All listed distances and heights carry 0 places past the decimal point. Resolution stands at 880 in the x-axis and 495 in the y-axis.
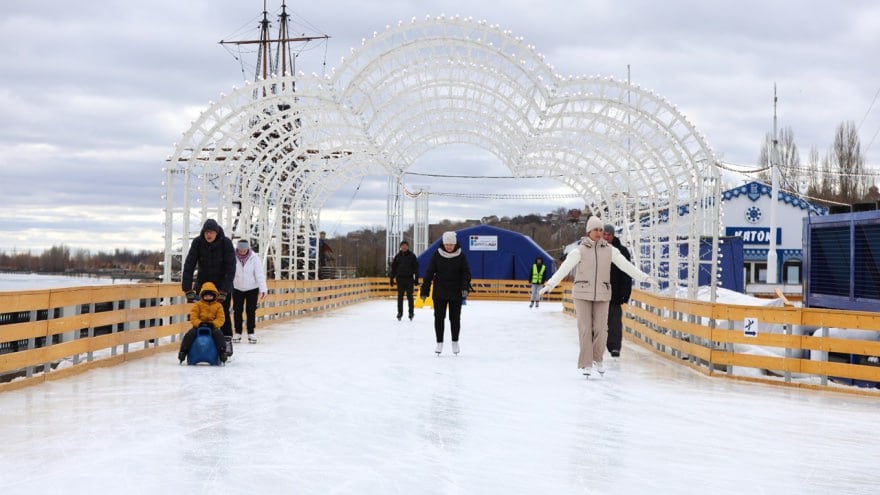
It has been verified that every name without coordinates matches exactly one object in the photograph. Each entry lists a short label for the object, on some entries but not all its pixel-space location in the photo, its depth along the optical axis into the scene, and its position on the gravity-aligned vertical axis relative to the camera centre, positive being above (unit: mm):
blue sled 10242 -915
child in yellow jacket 10133 -527
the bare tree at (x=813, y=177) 55622 +6258
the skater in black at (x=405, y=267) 18312 +93
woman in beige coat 9688 -171
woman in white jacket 12742 -123
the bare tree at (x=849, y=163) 53406 +6881
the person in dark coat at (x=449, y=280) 11734 -94
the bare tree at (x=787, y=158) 56844 +7706
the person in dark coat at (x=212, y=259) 10508 +108
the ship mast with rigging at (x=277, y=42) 49406 +12453
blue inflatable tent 39688 +899
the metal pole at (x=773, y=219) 33772 +2231
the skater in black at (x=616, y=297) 10883 -261
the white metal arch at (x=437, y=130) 16234 +3057
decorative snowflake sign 41062 +2849
